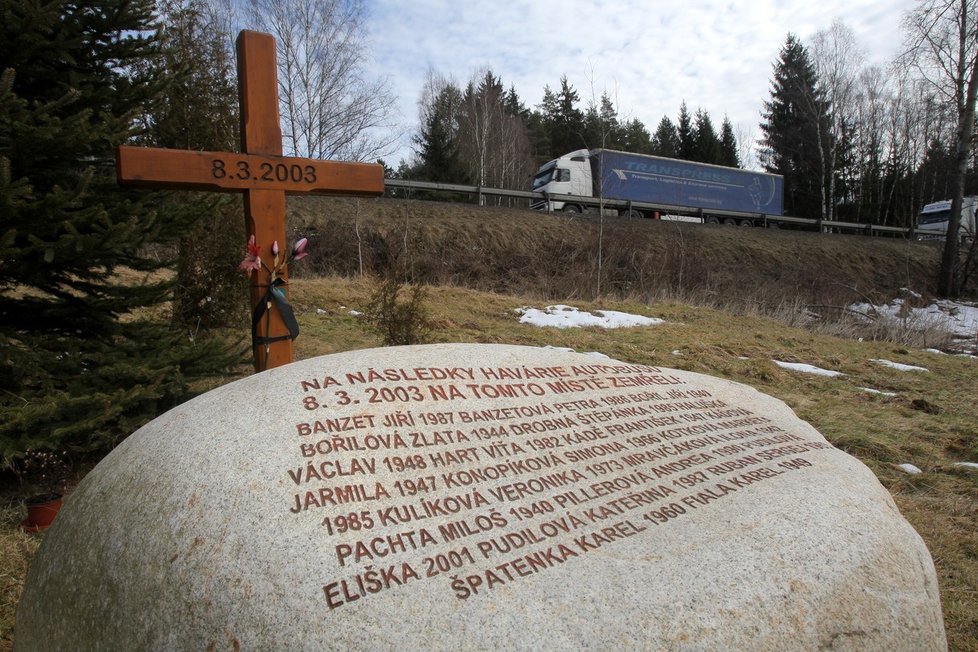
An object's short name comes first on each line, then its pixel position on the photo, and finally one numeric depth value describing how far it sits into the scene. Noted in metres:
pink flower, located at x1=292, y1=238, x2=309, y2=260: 3.59
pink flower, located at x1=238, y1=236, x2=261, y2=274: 3.41
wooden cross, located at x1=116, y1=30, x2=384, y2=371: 3.44
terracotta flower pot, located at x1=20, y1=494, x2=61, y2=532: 3.03
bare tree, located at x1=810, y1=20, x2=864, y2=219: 30.30
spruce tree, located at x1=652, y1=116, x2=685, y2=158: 48.42
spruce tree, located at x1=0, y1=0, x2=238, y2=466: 3.14
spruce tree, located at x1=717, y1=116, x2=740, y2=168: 42.88
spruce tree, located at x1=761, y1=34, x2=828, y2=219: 36.38
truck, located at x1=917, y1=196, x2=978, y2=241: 28.59
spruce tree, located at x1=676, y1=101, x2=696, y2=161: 41.31
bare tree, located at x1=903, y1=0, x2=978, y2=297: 16.56
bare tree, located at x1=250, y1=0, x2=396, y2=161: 20.12
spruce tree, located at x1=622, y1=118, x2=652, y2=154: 45.98
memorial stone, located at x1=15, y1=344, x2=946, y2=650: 1.41
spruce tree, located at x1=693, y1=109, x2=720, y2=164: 40.56
